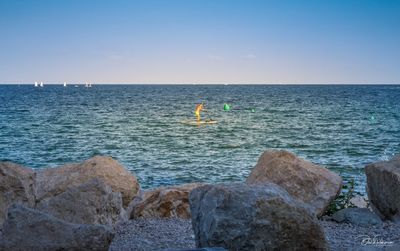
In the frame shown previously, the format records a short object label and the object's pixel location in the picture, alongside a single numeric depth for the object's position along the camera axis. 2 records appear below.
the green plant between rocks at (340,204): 11.70
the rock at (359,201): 14.27
